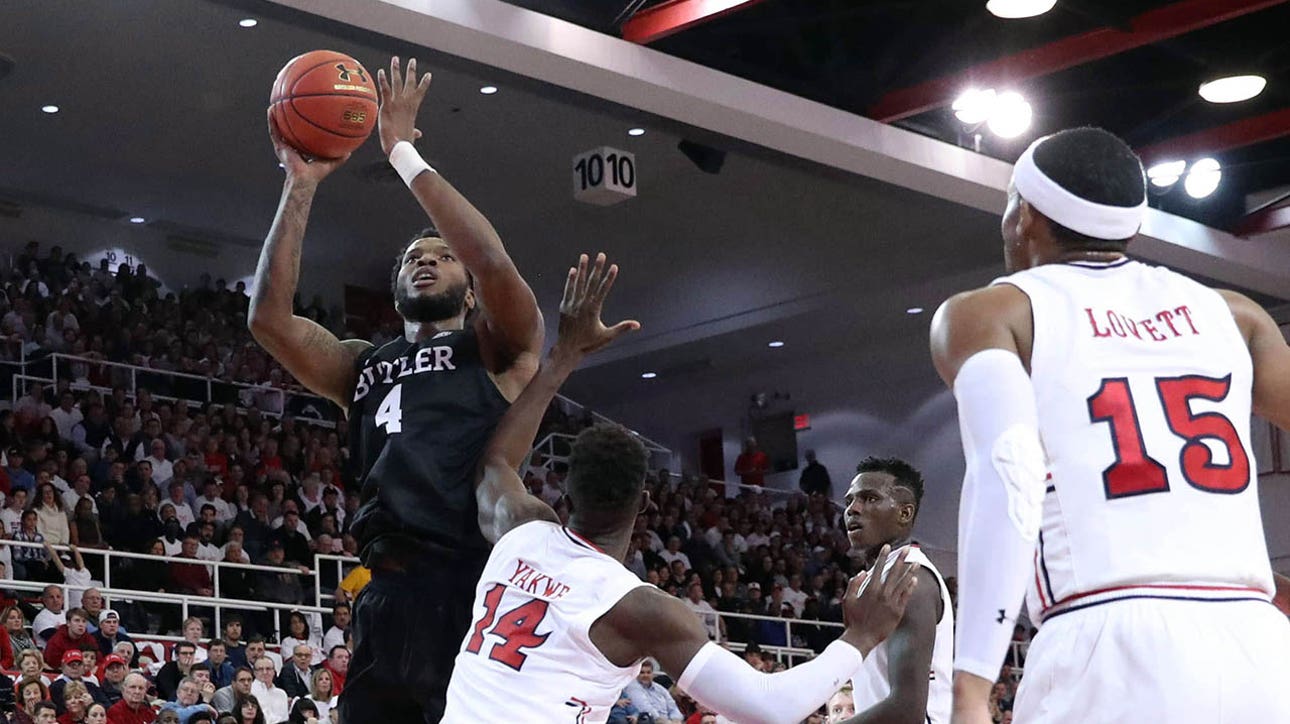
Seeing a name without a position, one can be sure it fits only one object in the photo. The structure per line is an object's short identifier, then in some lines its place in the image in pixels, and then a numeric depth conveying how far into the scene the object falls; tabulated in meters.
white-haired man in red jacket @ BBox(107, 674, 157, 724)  11.13
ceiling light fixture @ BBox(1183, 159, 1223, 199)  17.16
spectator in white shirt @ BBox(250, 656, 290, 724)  12.27
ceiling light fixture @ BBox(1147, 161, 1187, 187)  16.98
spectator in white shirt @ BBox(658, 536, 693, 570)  19.64
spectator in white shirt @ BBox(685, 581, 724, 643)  17.38
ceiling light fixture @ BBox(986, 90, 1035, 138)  14.91
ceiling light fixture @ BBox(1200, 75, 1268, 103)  15.01
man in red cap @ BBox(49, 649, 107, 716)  11.23
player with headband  2.67
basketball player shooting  4.73
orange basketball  5.32
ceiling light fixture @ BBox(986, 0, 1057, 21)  12.89
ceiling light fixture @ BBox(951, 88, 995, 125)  14.70
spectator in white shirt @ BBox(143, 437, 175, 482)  15.99
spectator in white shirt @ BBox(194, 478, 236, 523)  15.73
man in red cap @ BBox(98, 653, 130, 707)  11.45
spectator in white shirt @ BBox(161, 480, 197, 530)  15.48
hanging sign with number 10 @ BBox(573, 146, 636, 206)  17.81
